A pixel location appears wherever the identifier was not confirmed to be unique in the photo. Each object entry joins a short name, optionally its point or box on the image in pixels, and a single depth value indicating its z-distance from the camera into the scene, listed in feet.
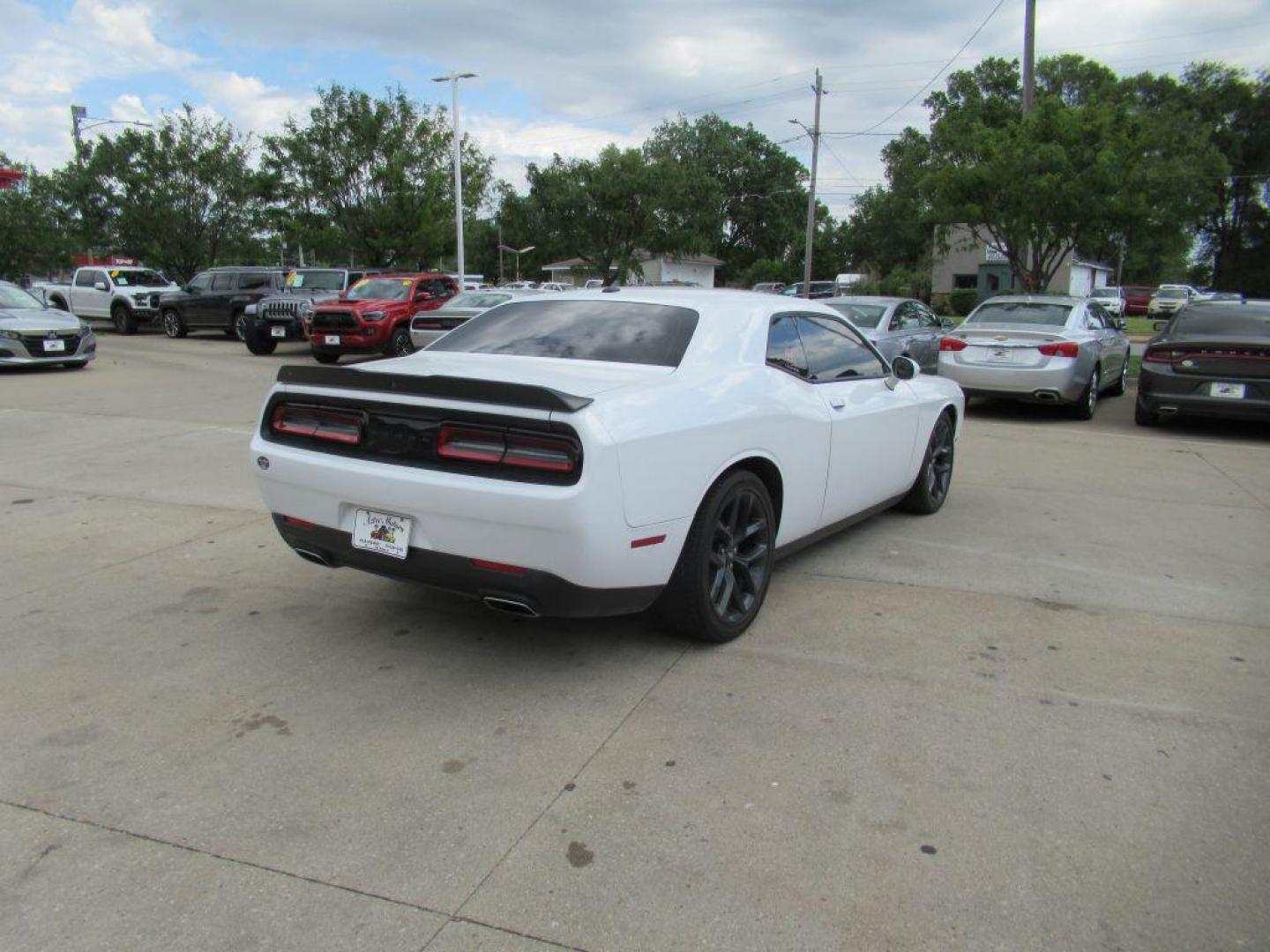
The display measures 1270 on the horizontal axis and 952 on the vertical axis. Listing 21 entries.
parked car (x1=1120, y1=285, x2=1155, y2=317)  165.48
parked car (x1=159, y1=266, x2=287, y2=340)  72.18
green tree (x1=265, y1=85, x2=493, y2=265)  96.94
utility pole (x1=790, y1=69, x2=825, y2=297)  125.59
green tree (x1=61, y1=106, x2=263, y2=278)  100.27
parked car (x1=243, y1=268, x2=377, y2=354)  62.54
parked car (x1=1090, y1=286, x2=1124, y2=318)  107.55
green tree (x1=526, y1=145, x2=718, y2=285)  140.05
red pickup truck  54.49
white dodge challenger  11.06
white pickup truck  83.61
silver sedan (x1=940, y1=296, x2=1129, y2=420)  35.94
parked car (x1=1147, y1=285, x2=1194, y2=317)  148.77
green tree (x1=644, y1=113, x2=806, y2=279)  253.65
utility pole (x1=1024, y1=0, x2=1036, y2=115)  66.39
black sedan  31.86
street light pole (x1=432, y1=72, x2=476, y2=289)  98.32
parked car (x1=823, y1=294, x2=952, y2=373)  39.58
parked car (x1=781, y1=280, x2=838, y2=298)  140.26
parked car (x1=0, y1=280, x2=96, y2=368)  47.96
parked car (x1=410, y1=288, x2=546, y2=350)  52.03
